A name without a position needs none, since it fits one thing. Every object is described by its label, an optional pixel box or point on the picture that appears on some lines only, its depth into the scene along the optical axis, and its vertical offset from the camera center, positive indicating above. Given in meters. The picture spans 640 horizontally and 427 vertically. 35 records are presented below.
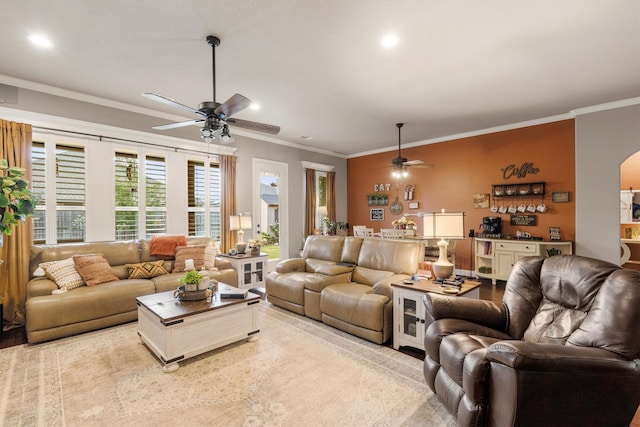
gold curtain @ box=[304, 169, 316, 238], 6.96 +0.19
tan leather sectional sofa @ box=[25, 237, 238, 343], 2.96 -0.92
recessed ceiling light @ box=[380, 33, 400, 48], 2.67 +1.64
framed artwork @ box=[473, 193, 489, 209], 5.78 +0.23
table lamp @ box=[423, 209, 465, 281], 2.56 -0.15
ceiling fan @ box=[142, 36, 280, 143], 2.54 +0.96
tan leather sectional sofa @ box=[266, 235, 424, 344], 2.95 -0.86
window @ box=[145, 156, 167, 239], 4.61 +0.30
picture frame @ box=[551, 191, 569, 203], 4.92 +0.26
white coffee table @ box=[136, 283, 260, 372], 2.48 -1.04
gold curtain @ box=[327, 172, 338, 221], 7.59 +0.47
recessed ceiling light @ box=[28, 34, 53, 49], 2.68 +1.65
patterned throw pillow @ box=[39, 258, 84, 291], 3.29 -0.69
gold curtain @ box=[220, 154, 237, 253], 5.28 +0.25
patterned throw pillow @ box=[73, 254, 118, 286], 3.45 -0.67
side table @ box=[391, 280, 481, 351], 2.63 -0.91
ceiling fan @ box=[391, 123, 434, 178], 5.07 +0.86
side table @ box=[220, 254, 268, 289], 4.68 -0.93
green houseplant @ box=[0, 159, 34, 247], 2.65 +0.15
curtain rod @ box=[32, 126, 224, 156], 3.76 +1.11
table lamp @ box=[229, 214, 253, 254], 4.96 -0.21
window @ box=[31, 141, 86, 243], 3.71 +0.28
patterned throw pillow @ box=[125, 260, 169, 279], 3.87 -0.77
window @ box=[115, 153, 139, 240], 4.34 +0.28
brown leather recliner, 1.39 -0.79
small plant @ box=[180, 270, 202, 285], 2.86 -0.65
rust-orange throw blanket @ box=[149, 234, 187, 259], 4.24 -0.47
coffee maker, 5.51 -0.29
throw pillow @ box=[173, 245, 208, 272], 4.23 -0.63
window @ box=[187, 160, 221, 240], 5.08 +0.28
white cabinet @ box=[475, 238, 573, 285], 4.90 -0.71
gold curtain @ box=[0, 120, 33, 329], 3.37 -0.43
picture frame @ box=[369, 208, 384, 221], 7.51 -0.05
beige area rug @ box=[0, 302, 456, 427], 1.88 -1.33
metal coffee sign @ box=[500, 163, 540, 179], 5.27 +0.77
